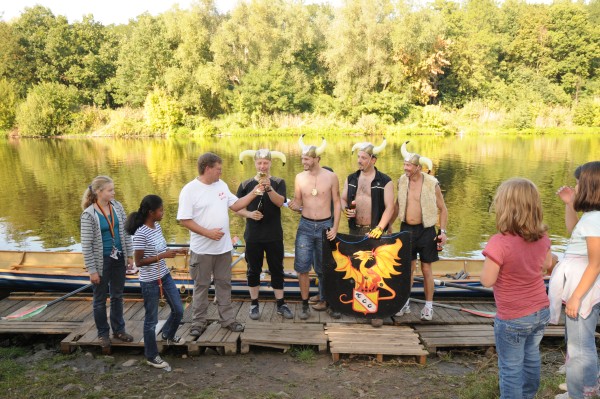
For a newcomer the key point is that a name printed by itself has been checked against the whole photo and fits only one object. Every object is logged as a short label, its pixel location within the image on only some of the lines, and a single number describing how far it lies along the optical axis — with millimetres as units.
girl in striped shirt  4480
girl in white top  3152
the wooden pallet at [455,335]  5156
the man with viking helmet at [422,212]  5531
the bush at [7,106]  44844
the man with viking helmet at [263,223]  5316
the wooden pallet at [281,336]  5133
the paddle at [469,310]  5941
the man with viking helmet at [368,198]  5602
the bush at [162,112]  43062
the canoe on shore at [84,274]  6840
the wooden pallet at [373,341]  4926
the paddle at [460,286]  6422
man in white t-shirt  4910
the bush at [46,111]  43031
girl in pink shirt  2889
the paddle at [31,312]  5930
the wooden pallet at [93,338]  5133
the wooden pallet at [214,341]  5098
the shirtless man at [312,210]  5664
